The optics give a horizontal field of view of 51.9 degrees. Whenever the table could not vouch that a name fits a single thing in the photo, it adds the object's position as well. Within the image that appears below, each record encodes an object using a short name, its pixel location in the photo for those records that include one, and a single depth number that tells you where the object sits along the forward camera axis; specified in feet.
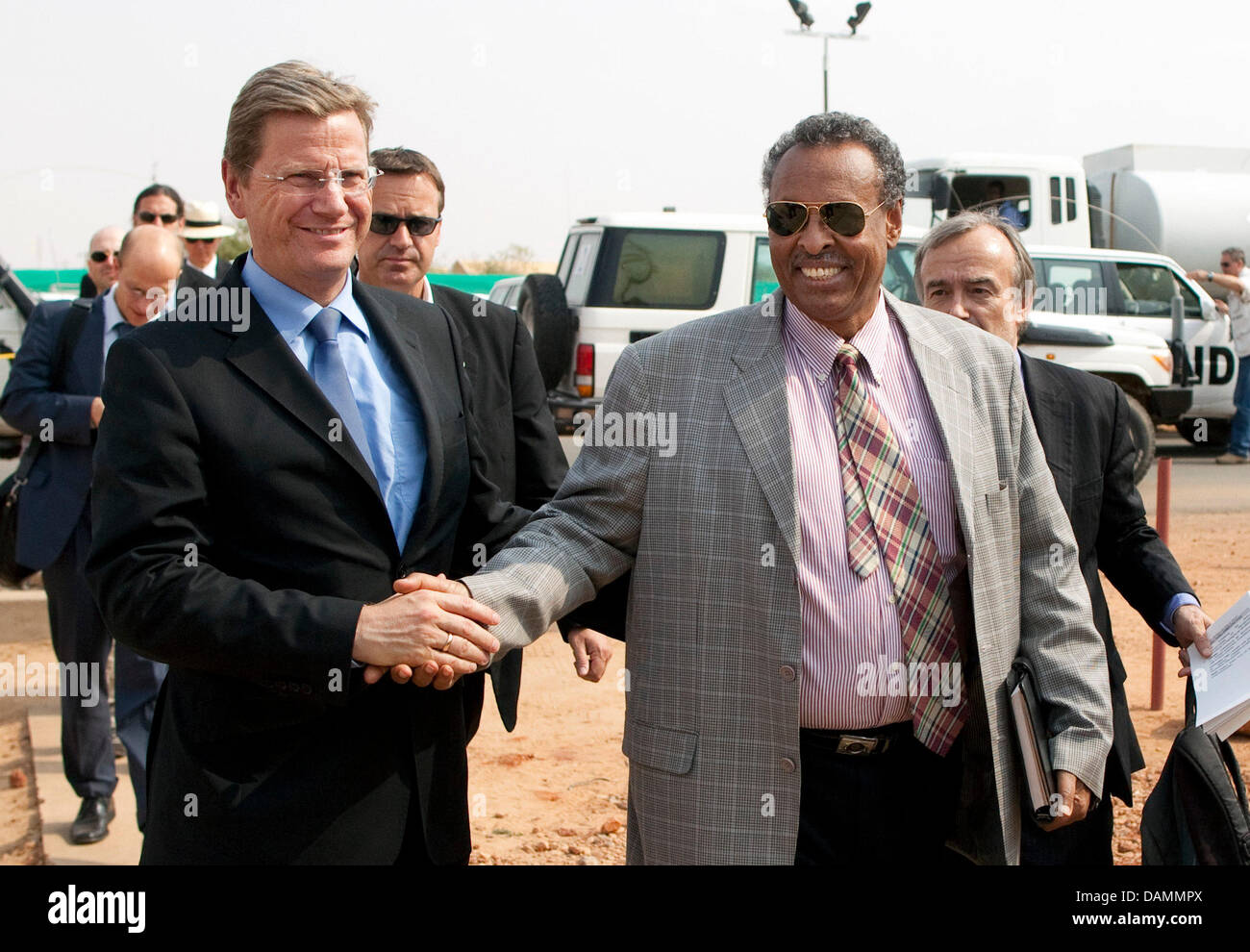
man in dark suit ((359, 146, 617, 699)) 11.17
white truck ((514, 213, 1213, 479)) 38.93
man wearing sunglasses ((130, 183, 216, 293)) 20.18
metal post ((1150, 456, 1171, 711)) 18.40
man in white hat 21.13
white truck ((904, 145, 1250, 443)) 45.32
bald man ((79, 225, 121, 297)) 18.57
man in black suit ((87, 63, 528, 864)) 6.79
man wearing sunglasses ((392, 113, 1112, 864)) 7.67
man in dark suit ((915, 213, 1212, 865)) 9.27
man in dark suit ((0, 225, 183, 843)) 14.83
